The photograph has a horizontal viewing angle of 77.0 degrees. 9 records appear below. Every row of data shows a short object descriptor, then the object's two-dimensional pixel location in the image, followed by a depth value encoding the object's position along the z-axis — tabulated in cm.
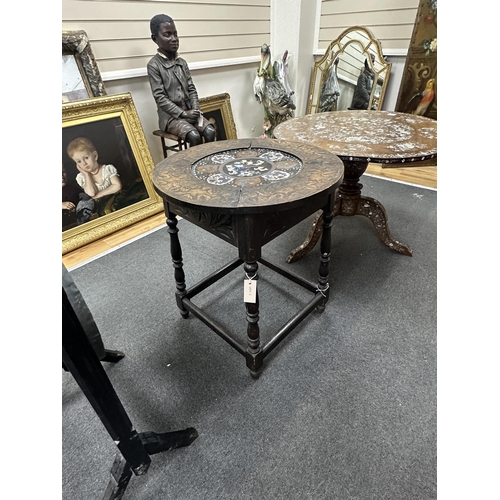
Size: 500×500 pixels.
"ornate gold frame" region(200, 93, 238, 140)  287
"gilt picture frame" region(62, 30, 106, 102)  197
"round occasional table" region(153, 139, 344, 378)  94
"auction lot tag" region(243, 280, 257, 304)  105
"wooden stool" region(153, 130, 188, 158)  231
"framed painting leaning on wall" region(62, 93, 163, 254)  199
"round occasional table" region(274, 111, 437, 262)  138
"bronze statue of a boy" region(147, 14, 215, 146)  212
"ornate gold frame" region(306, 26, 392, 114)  299
